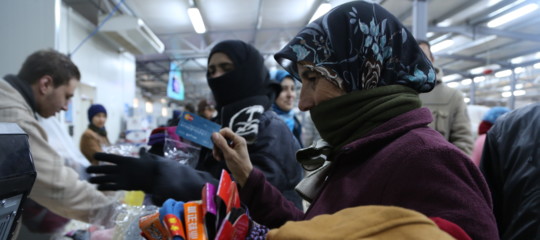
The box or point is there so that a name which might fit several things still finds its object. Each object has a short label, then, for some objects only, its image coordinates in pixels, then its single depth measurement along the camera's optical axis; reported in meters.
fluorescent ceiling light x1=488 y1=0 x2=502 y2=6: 2.86
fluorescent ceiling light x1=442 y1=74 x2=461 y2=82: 6.99
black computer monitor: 0.42
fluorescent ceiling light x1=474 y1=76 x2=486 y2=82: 6.22
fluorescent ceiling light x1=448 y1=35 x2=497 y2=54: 4.62
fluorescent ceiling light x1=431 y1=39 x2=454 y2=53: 5.25
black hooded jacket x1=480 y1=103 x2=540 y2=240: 0.67
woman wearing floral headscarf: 0.43
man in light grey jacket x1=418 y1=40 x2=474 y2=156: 1.97
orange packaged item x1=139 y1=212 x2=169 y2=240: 0.59
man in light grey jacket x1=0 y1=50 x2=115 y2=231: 0.98
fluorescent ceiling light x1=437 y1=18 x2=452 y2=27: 4.19
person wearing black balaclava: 0.80
